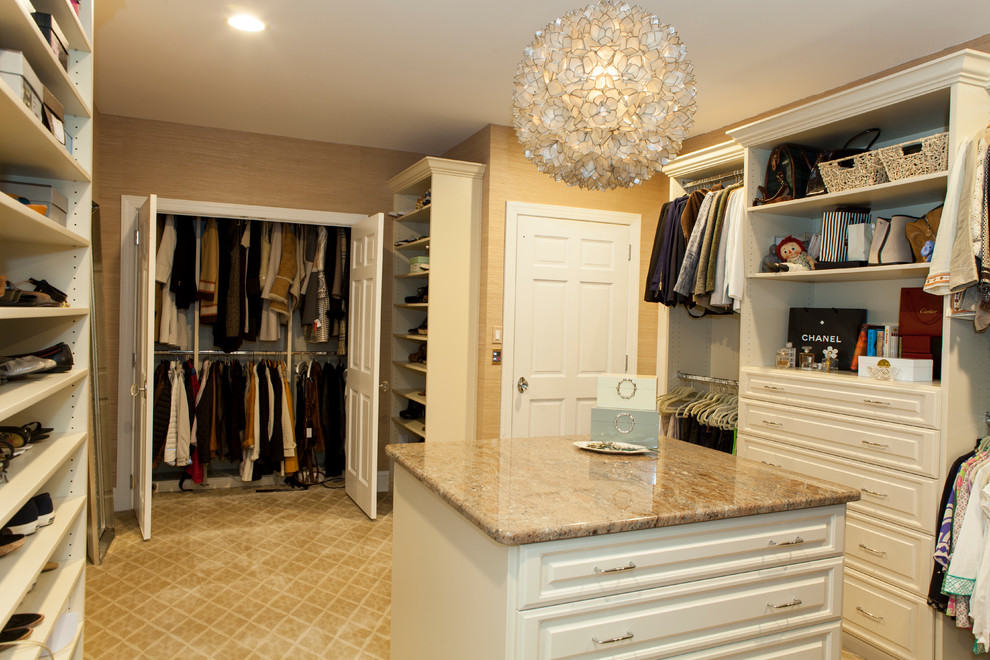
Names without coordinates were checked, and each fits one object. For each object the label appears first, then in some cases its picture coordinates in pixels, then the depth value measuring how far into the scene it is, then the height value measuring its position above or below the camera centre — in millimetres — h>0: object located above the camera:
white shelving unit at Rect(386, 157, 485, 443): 4207 +158
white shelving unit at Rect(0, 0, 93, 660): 1478 -42
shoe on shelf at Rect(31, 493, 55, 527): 1781 -552
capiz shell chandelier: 1728 +634
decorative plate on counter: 2277 -447
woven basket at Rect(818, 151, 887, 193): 2744 +676
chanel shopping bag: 3119 -11
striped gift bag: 3020 +450
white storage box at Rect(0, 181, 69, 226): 1874 +328
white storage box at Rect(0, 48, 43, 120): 1390 +509
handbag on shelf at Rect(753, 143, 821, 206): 3154 +760
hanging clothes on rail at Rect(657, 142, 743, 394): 3965 -101
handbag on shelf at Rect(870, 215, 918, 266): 2734 +364
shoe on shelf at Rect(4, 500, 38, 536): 1645 -548
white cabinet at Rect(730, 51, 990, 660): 2438 -296
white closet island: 1539 -623
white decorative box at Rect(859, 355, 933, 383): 2613 -160
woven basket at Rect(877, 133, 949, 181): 2471 +674
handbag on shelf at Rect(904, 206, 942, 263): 2617 +400
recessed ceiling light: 2837 +1281
